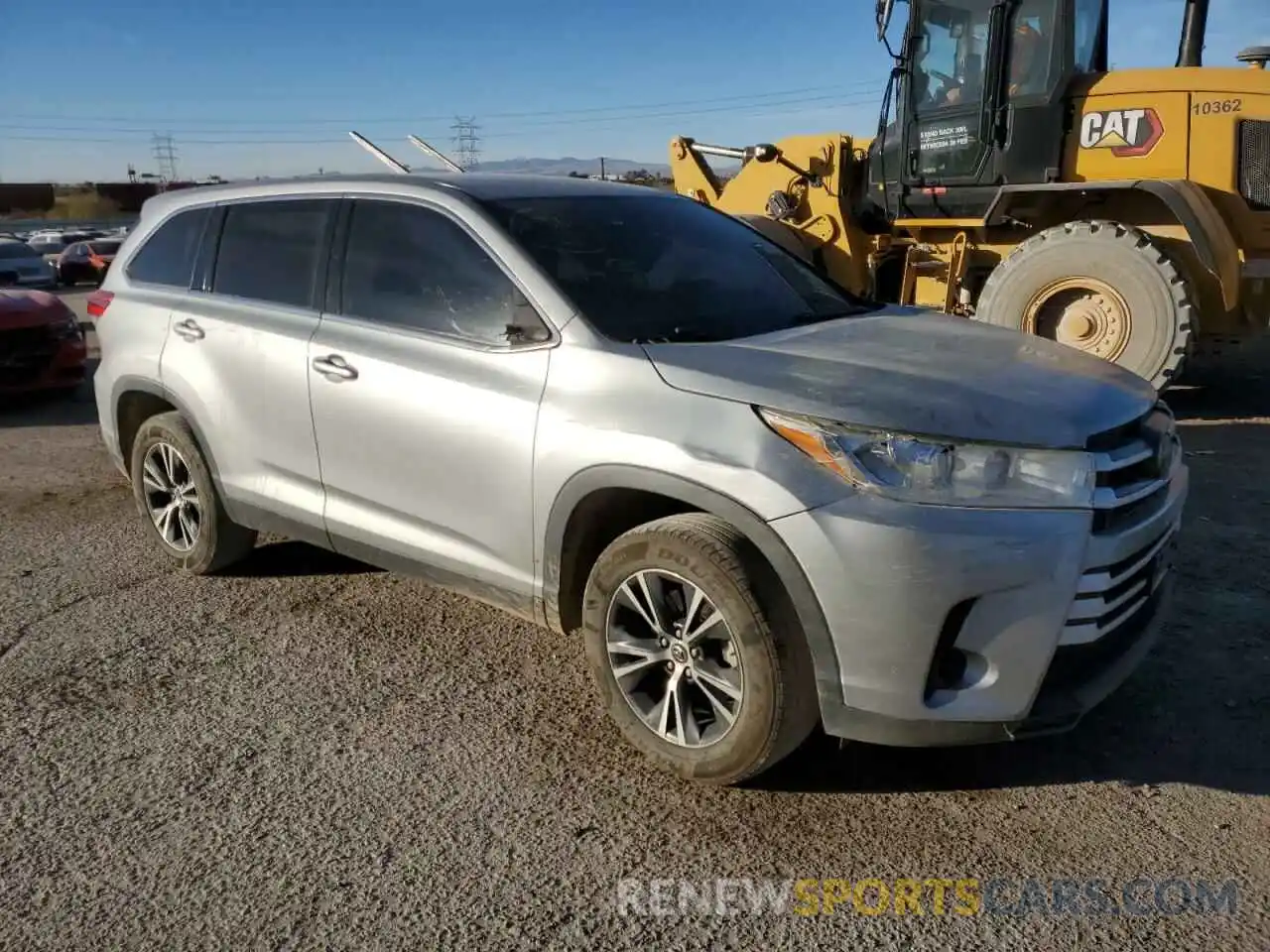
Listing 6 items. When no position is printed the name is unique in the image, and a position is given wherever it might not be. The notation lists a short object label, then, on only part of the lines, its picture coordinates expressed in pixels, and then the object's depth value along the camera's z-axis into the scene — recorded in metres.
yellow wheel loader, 7.46
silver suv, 2.70
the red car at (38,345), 9.06
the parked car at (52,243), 28.06
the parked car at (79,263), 24.39
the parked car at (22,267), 19.36
